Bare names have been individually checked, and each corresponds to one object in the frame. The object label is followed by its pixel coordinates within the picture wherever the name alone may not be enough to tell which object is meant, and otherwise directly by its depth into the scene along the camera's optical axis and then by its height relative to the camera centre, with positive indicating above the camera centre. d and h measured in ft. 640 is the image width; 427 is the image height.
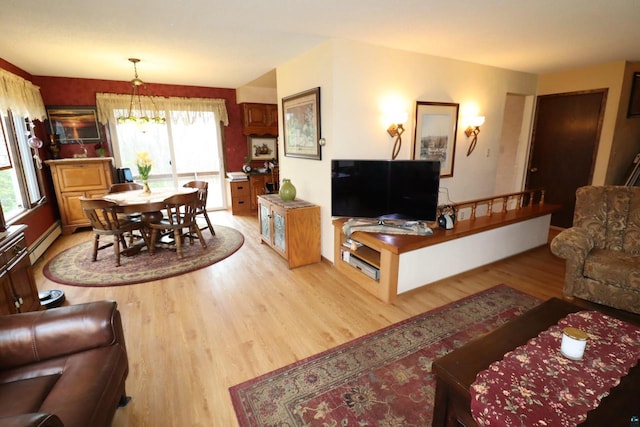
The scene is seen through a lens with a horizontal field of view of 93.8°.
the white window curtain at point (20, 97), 11.61 +2.22
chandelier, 17.17 +2.49
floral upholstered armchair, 7.94 -2.95
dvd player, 9.43 -3.83
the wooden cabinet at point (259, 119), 19.70 +1.92
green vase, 12.35 -1.75
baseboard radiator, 12.50 -4.10
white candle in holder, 4.39 -2.86
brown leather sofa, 3.78 -3.07
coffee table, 3.72 -3.17
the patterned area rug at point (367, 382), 5.35 -4.67
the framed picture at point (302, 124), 11.03 +0.92
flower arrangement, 12.90 -0.70
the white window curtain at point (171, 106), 16.62 +2.50
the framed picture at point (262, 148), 21.08 +0.00
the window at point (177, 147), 17.69 +0.09
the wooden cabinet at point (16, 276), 6.37 -2.83
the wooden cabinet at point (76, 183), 15.12 -1.68
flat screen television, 9.24 -1.32
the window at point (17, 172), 12.26 -0.94
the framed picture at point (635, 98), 13.20 +2.03
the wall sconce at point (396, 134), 11.32 +0.48
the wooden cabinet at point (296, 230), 11.35 -3.16
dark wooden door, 14.07 +0.02
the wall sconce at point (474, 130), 13.21 +0.72
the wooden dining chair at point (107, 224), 10.92 -2.90
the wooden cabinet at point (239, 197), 19.75 -3.16
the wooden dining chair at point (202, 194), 14.11 -2.15
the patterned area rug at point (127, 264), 10.78 -4.50
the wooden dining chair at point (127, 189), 13.26 -1.90
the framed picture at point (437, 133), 12.00 +0.55
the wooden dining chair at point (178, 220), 11.76 -2.94
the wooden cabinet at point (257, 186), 20.10 -2.50
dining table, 11.38 -2.02
